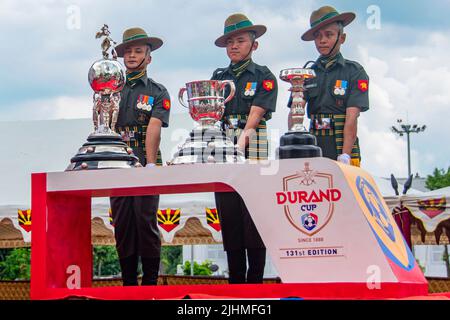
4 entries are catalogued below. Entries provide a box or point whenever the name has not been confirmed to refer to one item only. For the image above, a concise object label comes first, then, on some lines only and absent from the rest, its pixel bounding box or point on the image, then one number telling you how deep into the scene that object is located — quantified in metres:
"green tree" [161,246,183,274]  47.12
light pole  35.83
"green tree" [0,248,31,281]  24.64
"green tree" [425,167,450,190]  34.97
